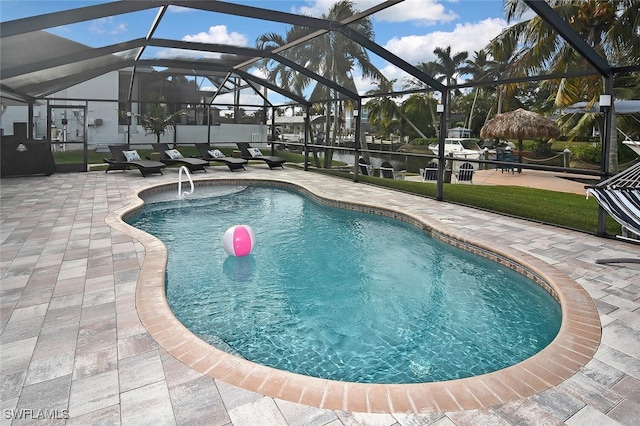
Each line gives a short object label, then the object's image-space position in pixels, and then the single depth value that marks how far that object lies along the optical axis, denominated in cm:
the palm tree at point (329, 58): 1036
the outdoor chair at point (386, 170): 1355
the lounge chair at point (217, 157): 1351
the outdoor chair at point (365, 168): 1378
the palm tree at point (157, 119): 1670
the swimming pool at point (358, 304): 337
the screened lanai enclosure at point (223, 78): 649
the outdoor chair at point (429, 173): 1295
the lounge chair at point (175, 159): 1277
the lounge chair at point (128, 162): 1183
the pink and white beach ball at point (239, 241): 542
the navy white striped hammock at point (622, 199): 443
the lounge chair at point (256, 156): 1441
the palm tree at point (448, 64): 3541
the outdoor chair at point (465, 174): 1331
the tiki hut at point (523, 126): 1834
